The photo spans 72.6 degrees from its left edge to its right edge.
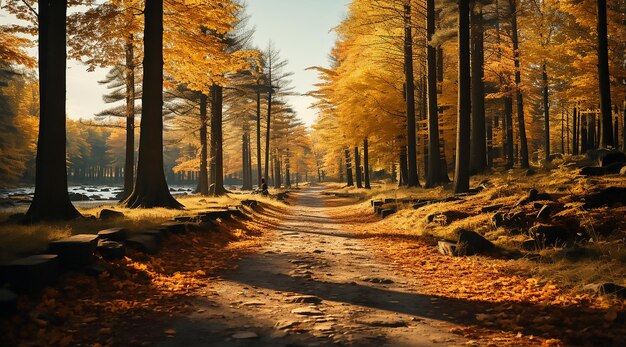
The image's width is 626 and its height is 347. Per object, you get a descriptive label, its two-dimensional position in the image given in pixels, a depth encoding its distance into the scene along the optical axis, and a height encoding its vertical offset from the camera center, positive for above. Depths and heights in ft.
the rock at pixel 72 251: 17.57 -2.80
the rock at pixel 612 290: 14.83 -4.03
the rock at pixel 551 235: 23.40 -3.22
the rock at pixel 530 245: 23.82 -3.79
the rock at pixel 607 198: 25.99 -1.30
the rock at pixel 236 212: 43.50 -3.13
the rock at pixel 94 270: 17.78 -3.64
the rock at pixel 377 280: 20.42 -4.87
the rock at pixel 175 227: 28.22 -3.03
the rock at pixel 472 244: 25.39 -3.93
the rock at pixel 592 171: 34.14 +0.50
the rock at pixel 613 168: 33.53 +0.69
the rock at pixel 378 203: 54.85 -2.99
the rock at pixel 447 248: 26.15 -4.34
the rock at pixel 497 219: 28.84 -2.81
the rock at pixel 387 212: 48.19 -3.68
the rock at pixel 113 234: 21.74 -2.64
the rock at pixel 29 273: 14.42 -3.07
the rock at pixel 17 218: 28.49 -2.34
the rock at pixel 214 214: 34.96 -2.85
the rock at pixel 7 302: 12.82 -3.57
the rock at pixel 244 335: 12.76 -4.66
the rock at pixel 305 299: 16.63 -4.71
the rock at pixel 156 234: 25.32 -3.08
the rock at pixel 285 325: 13.65 -4.68
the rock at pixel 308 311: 15.06 -4.71
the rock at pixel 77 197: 113.80 -3.55
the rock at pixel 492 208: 32.78 -2.29
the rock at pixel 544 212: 26.84 -2.18
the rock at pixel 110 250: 20.10 -3.16
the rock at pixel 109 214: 31.45 -2.33
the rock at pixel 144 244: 22.85 -3.32
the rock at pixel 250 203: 55.57 -2.87
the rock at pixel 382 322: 13.88 -4.74
